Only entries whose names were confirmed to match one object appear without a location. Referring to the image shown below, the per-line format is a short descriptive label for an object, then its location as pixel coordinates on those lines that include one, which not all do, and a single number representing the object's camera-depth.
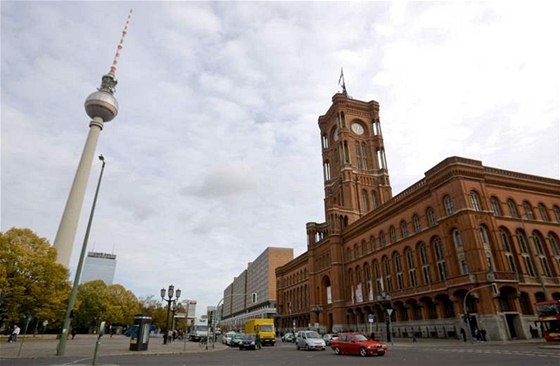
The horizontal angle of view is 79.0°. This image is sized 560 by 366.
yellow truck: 37.88
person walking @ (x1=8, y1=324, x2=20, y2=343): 39.38
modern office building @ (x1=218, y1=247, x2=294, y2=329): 132.38
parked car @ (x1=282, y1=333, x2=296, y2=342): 49.84
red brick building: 33.66
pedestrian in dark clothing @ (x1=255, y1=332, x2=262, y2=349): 32.78
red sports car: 21.36
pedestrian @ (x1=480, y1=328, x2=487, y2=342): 31.28
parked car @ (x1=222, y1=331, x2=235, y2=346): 45.44
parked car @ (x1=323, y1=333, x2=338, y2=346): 40.70
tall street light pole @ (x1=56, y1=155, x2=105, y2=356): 18.97
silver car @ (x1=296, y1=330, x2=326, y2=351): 29.45
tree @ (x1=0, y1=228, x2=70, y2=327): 36.81
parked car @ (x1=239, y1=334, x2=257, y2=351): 30.97
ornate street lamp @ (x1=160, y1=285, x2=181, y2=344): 31.16
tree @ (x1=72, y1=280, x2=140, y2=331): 75.75
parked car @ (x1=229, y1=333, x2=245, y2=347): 40.59
